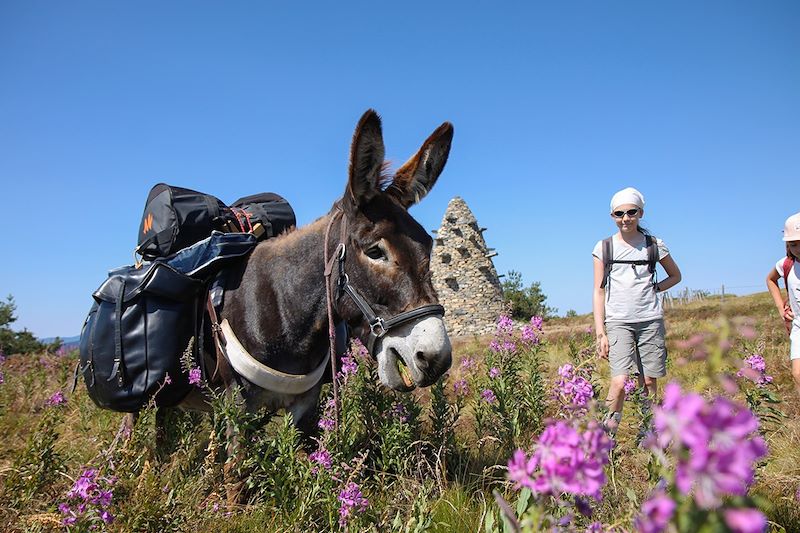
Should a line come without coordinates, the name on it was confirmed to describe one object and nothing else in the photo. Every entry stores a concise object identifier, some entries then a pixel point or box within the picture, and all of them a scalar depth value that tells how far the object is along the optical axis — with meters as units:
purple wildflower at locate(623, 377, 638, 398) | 3.55
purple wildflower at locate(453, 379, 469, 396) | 4.32
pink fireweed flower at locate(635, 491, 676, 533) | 0.58
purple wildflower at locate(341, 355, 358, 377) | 3.38
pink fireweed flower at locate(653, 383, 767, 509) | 0.52
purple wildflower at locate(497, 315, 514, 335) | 4.67
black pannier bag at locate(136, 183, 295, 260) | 3.62
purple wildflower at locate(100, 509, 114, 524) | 1.93
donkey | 2.69
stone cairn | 28.47
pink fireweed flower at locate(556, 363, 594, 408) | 2.14
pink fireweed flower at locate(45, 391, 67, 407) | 3.19
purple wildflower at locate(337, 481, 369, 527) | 2.17
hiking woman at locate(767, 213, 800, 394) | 4.52
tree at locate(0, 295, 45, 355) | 18.55
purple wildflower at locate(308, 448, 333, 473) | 2.42
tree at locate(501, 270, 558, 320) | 30.36
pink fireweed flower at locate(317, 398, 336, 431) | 2.79
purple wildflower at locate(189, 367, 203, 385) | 2.80
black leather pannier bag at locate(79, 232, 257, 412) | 3.20
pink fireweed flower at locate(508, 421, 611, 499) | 0.77
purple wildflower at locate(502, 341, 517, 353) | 4.35
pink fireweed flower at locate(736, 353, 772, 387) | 2.92
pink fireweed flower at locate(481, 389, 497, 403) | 4.07
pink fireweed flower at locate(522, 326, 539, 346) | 4.53
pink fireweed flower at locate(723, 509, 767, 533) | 0.52
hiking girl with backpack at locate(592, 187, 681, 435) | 4.36
